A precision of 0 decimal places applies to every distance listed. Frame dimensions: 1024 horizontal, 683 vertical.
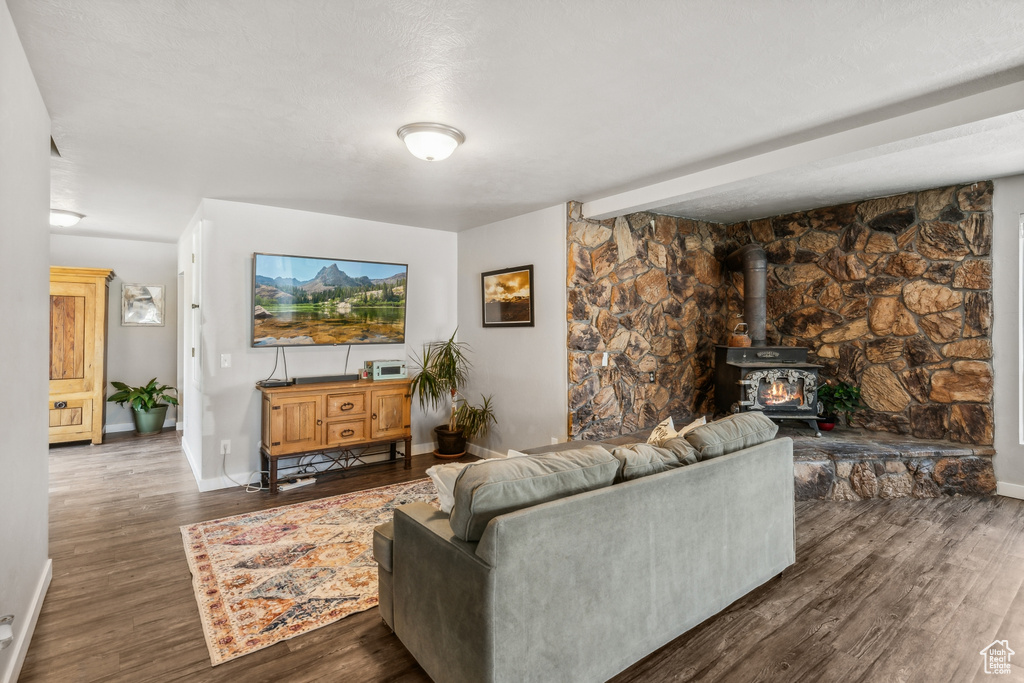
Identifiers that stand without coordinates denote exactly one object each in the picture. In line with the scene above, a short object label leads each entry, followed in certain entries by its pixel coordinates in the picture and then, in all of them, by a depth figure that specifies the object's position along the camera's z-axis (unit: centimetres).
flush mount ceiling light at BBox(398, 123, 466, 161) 272
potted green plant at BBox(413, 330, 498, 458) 516
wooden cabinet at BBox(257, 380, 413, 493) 424
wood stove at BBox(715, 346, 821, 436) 461
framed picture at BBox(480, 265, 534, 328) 476
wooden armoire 560
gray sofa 157
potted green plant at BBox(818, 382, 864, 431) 460
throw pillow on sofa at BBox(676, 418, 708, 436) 259
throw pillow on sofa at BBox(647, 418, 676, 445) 282
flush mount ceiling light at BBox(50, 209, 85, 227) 467
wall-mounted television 448
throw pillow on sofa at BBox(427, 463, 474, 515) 192
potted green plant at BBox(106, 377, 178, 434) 623
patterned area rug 229
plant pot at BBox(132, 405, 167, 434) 634
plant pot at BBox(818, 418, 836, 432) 458
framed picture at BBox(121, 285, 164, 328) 640
